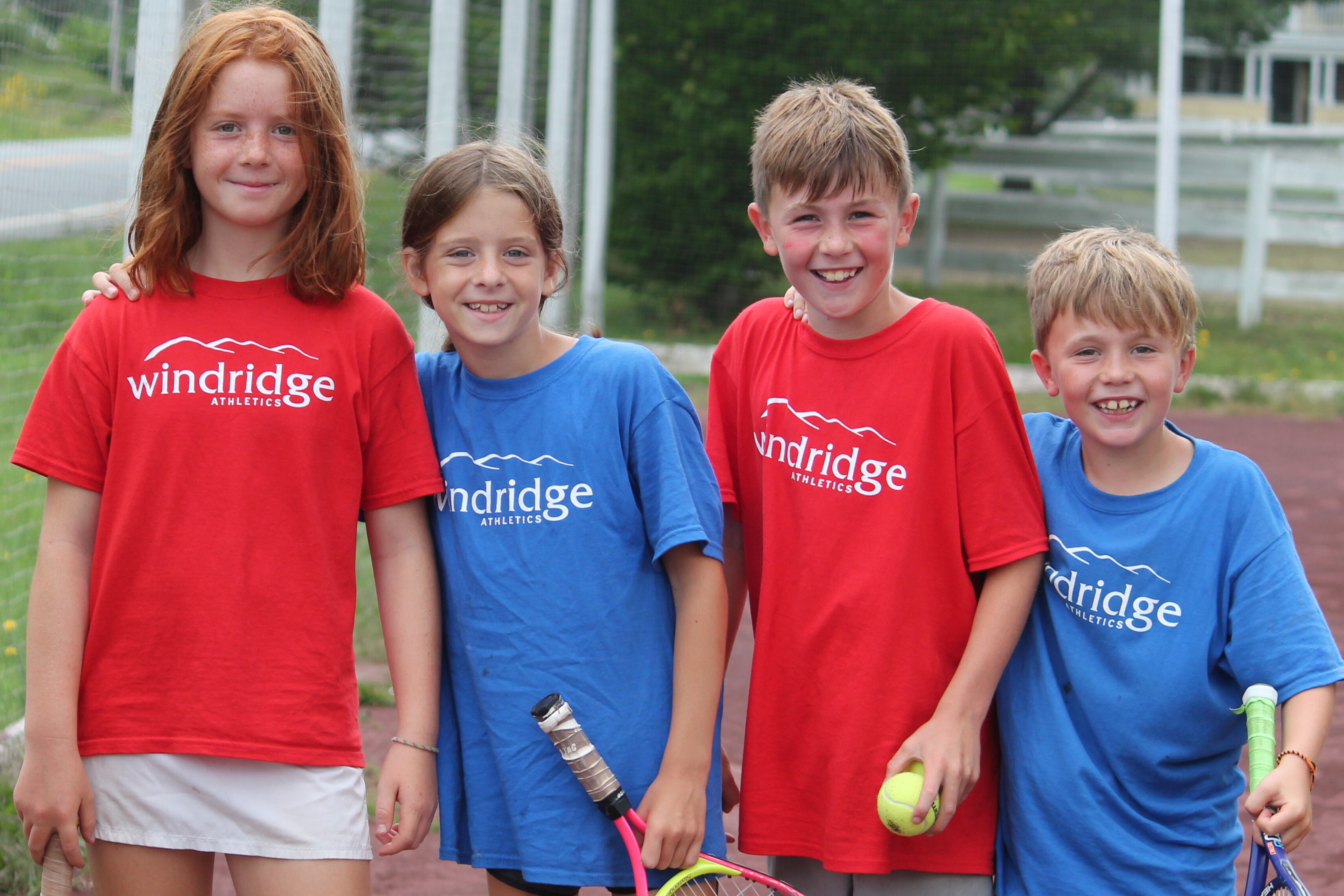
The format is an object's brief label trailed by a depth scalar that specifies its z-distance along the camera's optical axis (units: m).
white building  37.84
